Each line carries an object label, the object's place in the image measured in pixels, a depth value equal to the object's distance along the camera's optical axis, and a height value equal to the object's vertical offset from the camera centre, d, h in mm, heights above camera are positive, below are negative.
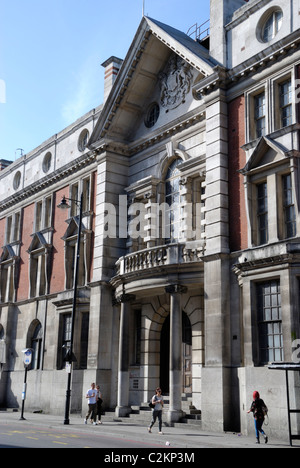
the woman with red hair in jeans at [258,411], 16984 -606
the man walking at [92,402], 23438 -557
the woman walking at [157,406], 19578 -570
